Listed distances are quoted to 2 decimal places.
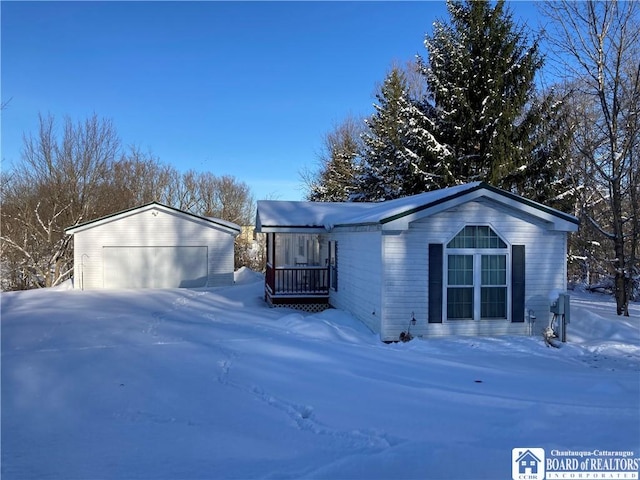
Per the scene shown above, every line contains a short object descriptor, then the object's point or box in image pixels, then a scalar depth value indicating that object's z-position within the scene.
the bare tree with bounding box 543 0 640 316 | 12.44
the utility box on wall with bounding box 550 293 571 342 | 9.13
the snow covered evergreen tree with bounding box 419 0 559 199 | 17.80
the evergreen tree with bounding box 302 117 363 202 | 27.05
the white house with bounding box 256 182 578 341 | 9.24
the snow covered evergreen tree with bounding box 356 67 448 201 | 18.28
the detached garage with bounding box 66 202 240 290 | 19.05
